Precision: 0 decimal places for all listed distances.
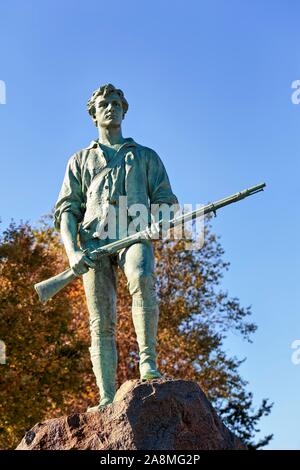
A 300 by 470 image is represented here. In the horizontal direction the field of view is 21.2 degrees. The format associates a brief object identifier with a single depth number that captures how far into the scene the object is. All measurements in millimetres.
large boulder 6828
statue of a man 7656
